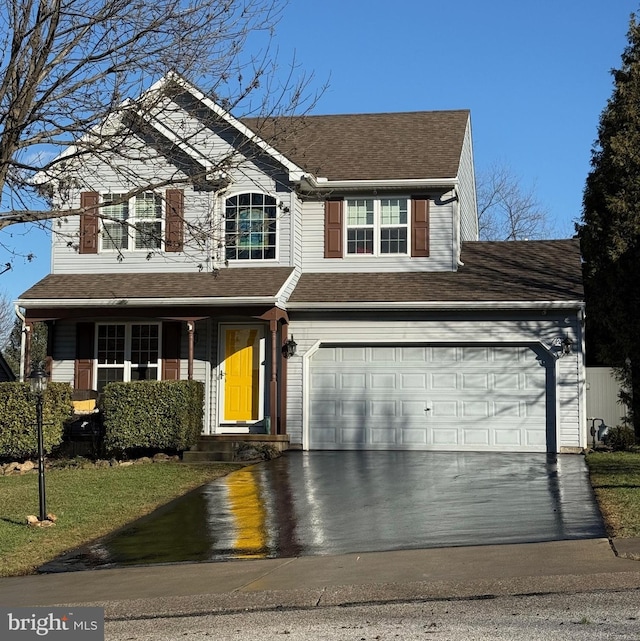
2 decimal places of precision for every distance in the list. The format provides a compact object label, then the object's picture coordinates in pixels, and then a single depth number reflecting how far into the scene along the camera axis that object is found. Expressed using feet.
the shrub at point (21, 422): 60.03
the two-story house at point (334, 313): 64.03
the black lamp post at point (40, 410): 40.52
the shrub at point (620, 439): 65.92
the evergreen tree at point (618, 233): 76.69
